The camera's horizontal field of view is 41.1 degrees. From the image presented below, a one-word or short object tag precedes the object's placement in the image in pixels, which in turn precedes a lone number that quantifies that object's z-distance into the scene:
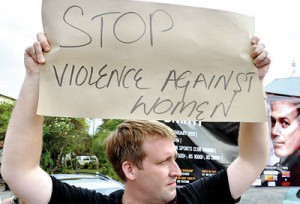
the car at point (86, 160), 32.88
